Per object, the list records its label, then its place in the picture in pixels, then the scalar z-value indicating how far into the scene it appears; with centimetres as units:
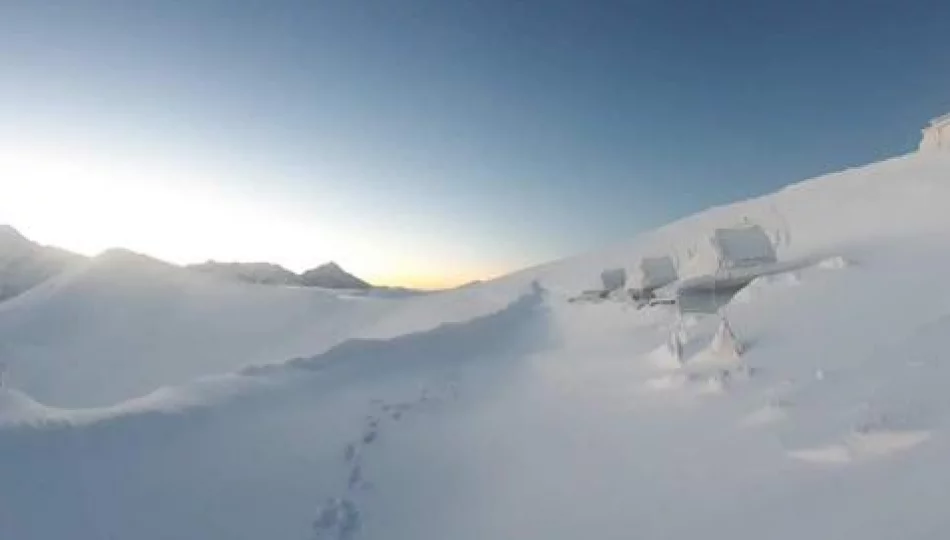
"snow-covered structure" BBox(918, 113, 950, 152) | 5484
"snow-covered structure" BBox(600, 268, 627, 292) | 4394
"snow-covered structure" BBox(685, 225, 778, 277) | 3553
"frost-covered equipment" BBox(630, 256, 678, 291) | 3888
